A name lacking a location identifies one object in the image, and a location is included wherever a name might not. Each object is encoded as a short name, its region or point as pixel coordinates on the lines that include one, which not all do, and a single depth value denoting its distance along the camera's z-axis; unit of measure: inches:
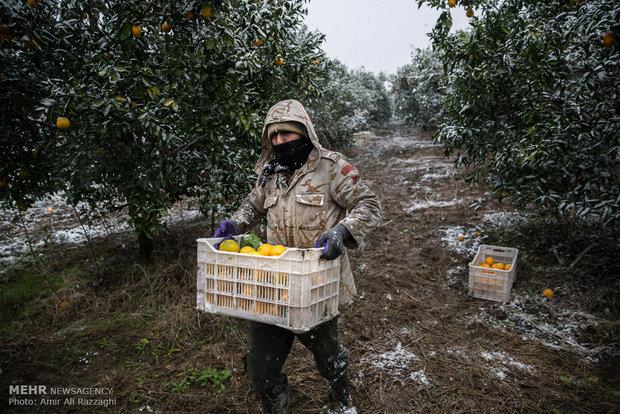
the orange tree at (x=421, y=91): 630.6
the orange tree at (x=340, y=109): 504.6
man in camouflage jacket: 100.8
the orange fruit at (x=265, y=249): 89.8
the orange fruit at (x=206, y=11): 125.6
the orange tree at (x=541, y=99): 146.3
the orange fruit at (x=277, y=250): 89.4
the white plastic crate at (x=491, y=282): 184.9
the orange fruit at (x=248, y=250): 90.5
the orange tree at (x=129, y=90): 129.8
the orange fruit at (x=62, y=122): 125.8
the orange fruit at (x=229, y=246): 93.0
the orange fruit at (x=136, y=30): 127.7
